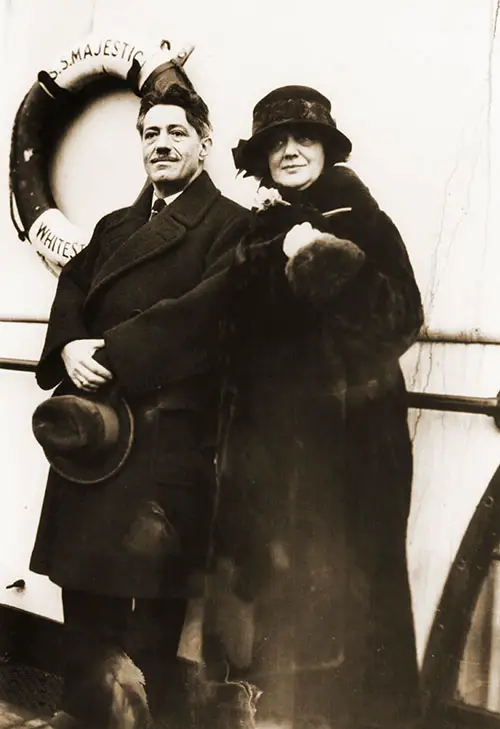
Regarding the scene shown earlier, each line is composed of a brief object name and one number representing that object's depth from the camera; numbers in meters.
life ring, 2.40
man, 2.21
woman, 2.06
